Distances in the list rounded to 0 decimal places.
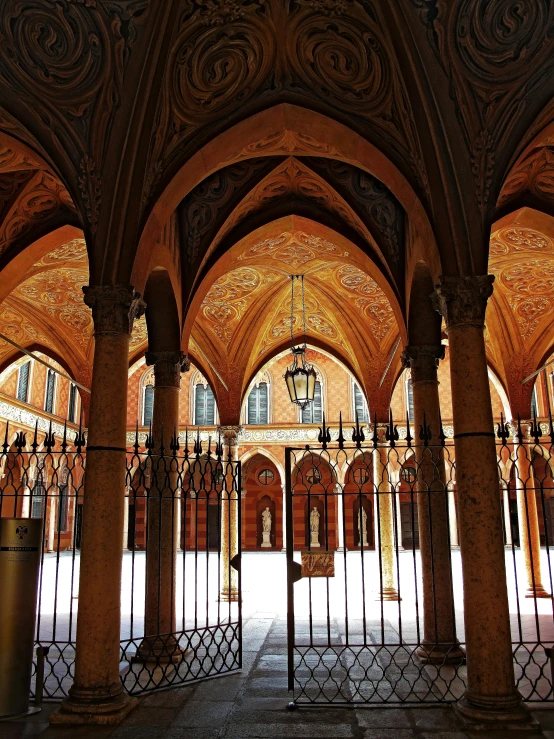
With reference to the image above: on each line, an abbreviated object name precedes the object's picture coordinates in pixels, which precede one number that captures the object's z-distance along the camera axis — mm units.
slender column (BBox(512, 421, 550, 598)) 12328
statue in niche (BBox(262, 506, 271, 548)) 28234
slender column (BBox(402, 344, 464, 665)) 7098
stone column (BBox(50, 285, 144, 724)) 5285
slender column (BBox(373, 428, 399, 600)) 11797
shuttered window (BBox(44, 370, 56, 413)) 25031
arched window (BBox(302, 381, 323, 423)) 28766
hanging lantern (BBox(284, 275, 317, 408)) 9953
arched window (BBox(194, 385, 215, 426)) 28750
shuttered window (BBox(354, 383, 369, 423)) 28812
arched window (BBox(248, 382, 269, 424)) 28859
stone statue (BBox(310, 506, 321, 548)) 27156
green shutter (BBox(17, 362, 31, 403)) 22828
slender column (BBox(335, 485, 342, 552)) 26531
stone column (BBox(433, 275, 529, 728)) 5180
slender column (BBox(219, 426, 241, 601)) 12055
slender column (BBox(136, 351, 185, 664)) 7117
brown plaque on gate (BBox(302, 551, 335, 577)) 5770
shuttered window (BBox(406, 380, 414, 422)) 27738
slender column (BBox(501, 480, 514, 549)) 25291
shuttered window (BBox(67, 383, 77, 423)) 26453
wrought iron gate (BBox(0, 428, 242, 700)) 6395
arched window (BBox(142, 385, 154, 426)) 28688
